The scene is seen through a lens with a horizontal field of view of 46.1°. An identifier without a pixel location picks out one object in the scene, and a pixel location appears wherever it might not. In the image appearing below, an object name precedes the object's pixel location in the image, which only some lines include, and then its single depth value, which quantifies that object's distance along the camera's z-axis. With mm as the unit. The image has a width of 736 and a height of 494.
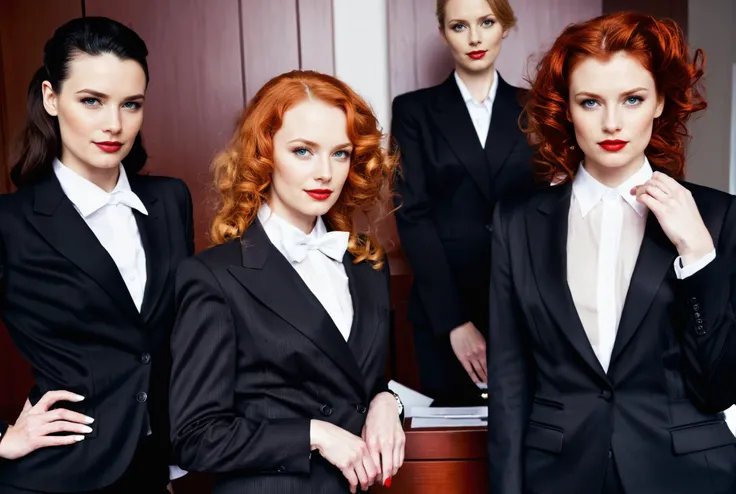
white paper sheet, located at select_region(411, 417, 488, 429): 2246
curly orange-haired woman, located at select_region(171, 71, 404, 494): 1762
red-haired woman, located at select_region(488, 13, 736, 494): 1806
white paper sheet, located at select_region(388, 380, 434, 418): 2537
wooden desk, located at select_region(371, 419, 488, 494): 2191
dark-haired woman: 2016
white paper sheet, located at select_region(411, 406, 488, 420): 2328
